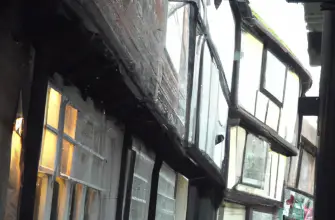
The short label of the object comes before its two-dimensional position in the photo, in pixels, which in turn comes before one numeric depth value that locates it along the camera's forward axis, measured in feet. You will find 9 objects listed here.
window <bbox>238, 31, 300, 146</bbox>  44.67
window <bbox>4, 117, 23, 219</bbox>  10.87
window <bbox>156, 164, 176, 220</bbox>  28.38
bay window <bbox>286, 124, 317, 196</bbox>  60.39
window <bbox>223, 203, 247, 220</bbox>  43.68
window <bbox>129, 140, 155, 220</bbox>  22.94
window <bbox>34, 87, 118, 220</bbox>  14.17
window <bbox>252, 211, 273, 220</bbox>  47.29
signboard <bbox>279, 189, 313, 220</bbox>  55.46
